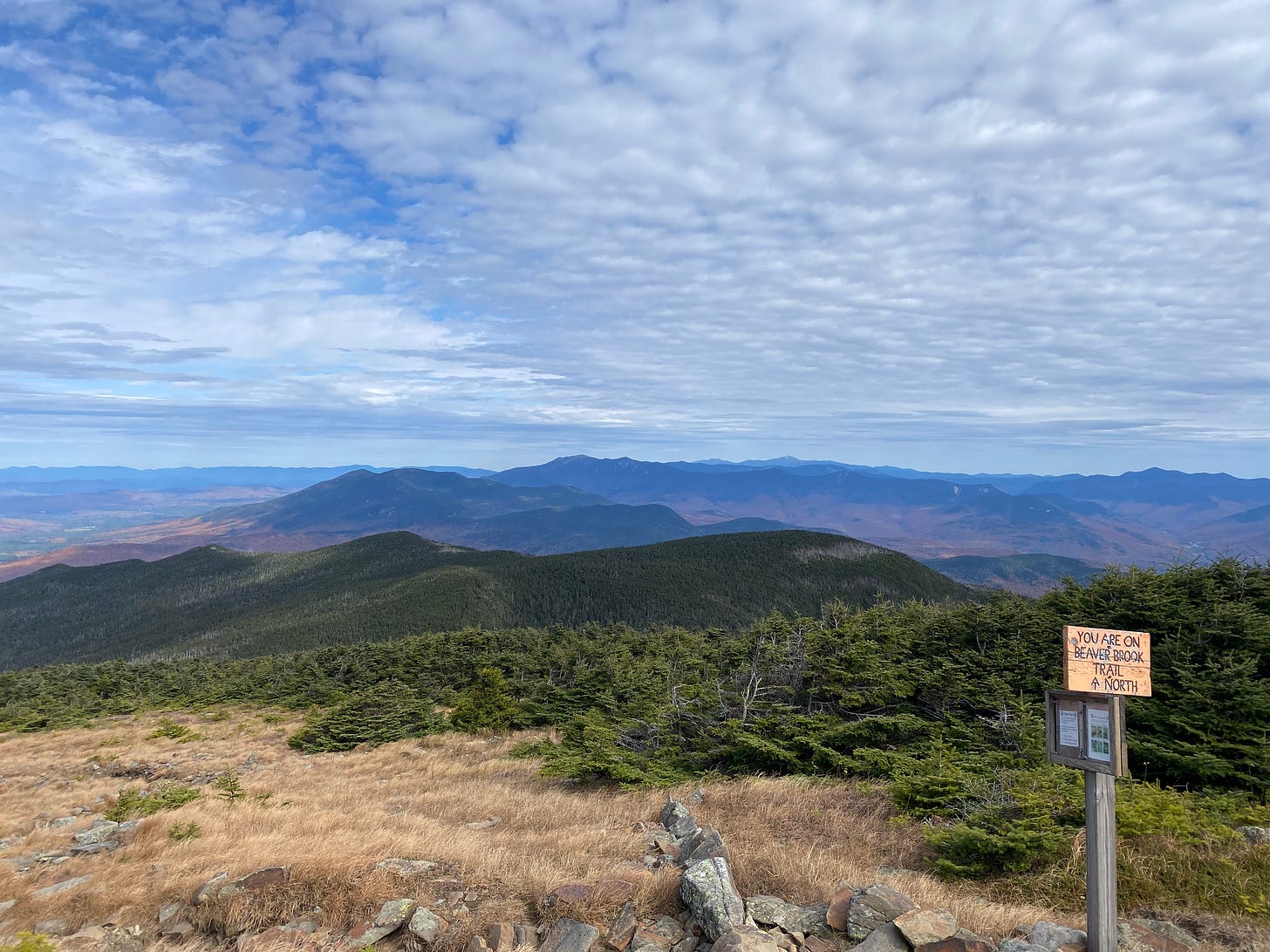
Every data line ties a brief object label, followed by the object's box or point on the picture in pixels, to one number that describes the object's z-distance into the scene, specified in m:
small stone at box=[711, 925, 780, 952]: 5.82
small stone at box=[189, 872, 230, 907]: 7.52
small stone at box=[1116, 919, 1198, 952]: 5.97
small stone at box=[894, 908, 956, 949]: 5.84
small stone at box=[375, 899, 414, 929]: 6.95
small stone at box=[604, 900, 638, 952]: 6.47
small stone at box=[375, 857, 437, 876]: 8.22
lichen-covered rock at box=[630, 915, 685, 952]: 6.38
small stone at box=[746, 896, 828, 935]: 6.52
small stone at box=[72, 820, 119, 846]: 11.66
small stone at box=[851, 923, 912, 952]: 5.86
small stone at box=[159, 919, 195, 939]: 7.23
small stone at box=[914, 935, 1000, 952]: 5.62
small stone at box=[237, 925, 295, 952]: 6.65
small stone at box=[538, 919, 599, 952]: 6.41
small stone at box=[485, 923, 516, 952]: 6.51
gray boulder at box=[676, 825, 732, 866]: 7.96
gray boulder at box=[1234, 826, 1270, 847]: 8.10
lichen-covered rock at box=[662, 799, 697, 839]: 10.08
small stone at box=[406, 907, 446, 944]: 6.71
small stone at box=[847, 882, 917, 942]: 6.25
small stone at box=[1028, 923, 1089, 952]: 5.80
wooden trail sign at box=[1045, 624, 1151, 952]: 5.75
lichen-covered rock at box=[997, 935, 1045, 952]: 5.62
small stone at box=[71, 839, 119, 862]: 10.81
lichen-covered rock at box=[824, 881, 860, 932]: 6.48
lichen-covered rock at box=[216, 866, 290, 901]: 7.62
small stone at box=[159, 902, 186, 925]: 7.45
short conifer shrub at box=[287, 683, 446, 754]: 28.06
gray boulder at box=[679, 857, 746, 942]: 6.38
